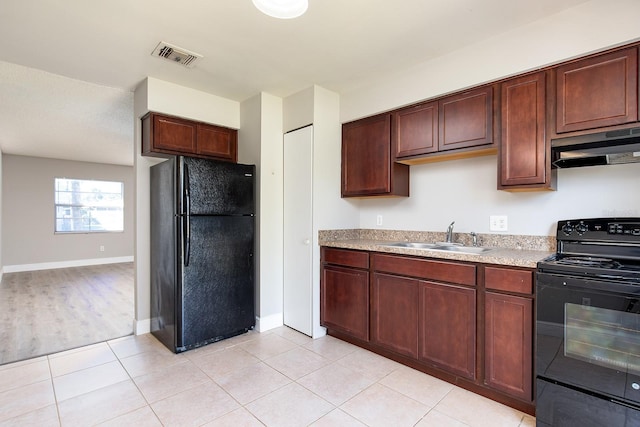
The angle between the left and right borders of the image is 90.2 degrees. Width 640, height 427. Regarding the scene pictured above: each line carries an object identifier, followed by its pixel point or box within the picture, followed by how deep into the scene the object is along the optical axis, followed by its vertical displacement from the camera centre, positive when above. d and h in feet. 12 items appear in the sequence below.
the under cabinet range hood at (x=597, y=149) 5.75 +1.16
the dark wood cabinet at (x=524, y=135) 6.55 +1.59
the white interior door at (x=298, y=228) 10.03 -0.60
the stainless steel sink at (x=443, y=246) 8.07 -1.00
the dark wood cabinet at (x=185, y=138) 9.68 +2.34
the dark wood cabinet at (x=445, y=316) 6.12 -2.47
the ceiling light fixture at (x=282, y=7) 4.66 +3.00
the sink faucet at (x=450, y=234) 8.64 -0.67
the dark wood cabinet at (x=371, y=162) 9.25 +1.45
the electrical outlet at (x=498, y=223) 7.88 -0.34
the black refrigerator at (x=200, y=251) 8.80 -1.22
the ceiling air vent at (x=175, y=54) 7.70 +3.92
